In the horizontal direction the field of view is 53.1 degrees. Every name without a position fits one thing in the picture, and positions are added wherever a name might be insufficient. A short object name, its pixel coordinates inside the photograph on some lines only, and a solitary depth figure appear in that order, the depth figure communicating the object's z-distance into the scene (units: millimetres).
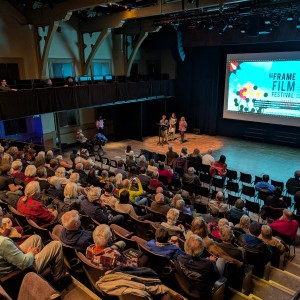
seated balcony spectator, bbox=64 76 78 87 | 11514
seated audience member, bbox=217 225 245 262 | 3680
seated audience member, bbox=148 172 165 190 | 6902
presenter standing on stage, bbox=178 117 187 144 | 13992
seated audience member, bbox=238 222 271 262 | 4012
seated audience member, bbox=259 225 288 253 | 4371
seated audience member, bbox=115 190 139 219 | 4711
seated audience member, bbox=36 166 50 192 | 5543
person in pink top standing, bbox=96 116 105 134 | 13789
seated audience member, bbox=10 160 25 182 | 6082
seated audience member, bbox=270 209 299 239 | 5082
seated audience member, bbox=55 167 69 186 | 6197
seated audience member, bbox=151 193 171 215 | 5020
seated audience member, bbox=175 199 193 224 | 4895
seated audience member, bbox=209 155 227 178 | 8477
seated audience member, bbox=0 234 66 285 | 2791
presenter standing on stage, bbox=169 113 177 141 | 14375
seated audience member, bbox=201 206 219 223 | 5078
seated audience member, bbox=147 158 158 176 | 7712
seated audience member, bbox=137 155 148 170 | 8561
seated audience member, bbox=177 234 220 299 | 3016
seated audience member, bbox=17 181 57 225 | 4137
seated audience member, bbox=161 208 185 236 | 4176
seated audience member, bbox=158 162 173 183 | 7949
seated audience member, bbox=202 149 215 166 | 9132
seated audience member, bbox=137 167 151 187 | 7035
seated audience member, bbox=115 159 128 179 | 7340
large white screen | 12180
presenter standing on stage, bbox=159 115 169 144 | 14109
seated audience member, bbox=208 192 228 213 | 5598
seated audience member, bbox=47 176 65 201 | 5332
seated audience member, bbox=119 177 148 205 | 5891
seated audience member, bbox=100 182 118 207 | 5004
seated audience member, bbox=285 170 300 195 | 7309
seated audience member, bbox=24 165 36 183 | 5453
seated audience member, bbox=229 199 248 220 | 5508
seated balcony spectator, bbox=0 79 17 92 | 9477
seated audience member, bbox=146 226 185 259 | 3318
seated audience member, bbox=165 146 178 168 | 9711
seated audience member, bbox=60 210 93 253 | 3369
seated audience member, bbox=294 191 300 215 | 6437
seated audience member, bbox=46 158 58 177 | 6982
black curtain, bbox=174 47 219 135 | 14961
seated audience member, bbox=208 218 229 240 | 4313
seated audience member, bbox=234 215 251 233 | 4605
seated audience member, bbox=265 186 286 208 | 6184
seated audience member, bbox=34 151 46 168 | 7208
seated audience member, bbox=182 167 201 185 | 7676
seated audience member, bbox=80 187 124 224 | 4469
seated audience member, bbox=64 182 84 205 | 4852
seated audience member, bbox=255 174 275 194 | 7211
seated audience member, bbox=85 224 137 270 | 3002
